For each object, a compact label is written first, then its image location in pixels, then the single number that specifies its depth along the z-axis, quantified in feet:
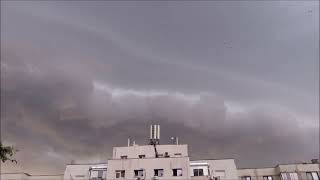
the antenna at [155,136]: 253.65
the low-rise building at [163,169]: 215.72
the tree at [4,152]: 58.77
